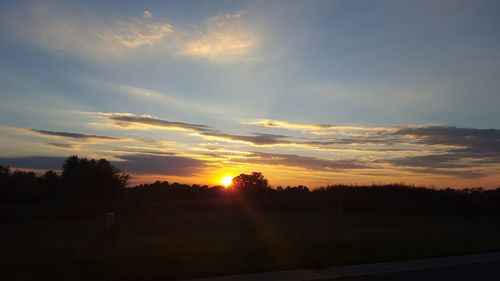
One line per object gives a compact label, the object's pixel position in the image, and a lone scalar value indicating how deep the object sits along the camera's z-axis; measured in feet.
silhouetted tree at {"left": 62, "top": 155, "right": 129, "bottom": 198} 182.60
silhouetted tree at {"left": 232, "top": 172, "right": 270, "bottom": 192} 186.60
